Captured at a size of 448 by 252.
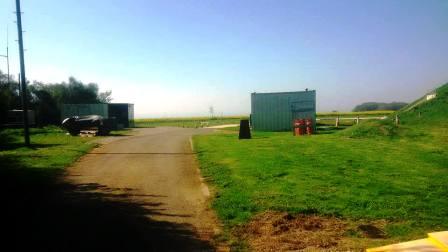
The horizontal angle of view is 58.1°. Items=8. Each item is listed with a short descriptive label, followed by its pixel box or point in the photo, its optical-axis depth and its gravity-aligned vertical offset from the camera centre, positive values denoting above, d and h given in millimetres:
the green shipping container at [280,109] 33781 -130
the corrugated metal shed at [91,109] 45656 +123
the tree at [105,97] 79925 +2662
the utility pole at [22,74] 21214 +2005
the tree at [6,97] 38475 +1857
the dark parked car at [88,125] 31562 -1146
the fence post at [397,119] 24016 -874
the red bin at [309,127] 26744 -1350
